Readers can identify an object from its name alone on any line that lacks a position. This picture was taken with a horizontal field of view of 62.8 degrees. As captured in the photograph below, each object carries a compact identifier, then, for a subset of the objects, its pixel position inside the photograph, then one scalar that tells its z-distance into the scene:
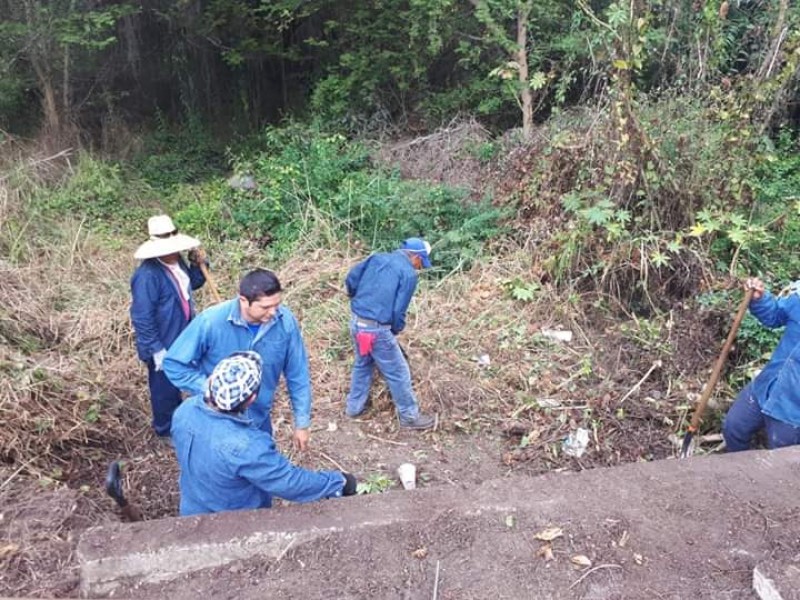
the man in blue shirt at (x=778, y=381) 3.72
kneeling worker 2.53
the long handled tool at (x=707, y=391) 4.11
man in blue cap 4.49
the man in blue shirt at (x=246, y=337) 3.00
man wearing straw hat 4.02
